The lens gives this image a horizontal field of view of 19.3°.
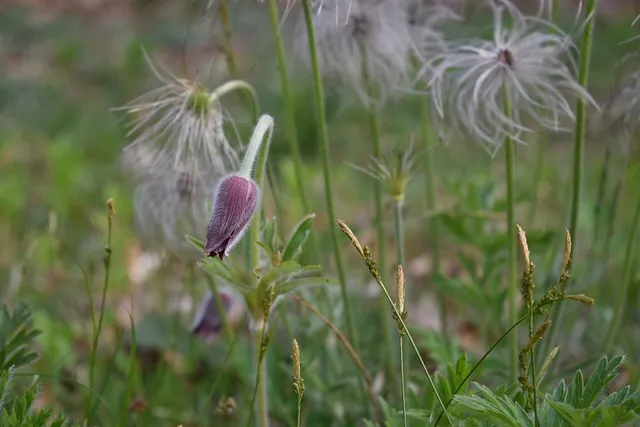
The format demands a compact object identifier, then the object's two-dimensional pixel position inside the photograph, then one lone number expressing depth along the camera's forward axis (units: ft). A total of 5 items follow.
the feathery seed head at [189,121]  2.18
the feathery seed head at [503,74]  2.21
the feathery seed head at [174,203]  2.39
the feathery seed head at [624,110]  2.27
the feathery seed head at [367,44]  2.47
